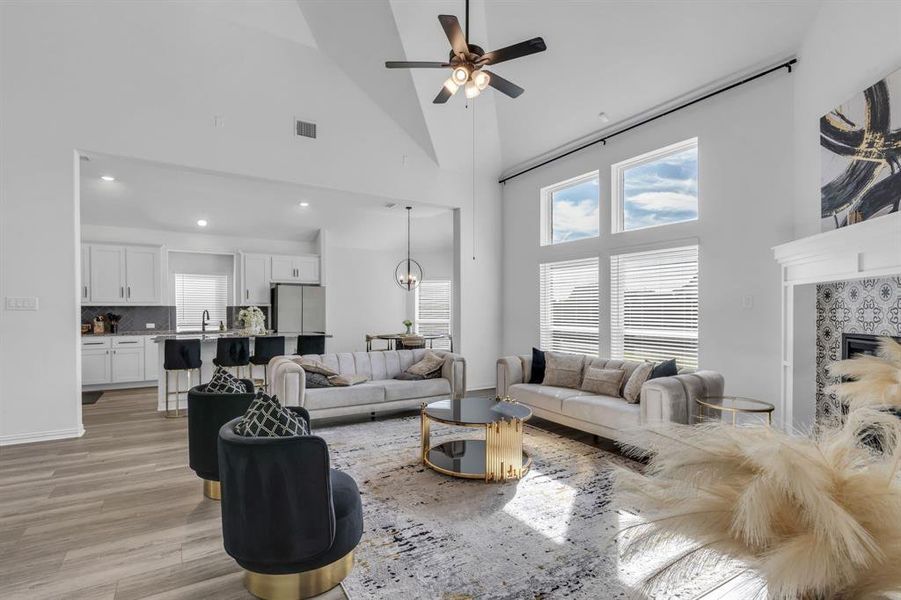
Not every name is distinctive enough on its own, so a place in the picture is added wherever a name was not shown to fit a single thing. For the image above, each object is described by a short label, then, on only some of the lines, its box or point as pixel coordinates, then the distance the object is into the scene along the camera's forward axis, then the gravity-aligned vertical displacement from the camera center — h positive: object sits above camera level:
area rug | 2.29 -1.43
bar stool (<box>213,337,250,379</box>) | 5.80 -0.67
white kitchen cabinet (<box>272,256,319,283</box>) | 8.61 +0.58
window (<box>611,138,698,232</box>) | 5.01 +1.27
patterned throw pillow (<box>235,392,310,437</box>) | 2.20 -0.60
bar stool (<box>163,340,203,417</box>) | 5.52 -0.68
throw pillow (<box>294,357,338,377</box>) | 5.34 -0.80
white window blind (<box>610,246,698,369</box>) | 4.96 -0.10
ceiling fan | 3.33 +1.84
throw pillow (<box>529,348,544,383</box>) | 5.48 -0.85
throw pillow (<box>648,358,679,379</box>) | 4.21 -0.68
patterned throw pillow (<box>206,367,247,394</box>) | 3.40 -0.64
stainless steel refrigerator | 8.26 -0.17
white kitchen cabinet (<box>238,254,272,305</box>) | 8.34 +0.39
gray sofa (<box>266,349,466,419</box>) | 4.82 -1.02
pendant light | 9.67 +0.59
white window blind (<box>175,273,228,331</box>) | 8.26 +0.03
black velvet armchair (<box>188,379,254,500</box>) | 3.22 -0.90
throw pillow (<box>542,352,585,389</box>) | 5.16 -0.84
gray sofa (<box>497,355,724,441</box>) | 3.76 -1.00
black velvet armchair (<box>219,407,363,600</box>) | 2.03 -0.92
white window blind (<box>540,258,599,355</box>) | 6.09 -0.12
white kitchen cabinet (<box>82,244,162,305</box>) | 7.06 +0.41
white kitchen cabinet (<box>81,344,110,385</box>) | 6.88 -0.96
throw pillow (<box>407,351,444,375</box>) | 5.85 -0.86
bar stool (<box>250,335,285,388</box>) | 6.15 -0.68
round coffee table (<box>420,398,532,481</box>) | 3.55 -1.18
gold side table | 3.47 -0.88
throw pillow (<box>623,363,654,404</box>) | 4.32 -0.82
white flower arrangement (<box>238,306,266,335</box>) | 6.71 -0.32
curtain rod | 4.05 +2.03
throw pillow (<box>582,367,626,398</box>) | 4.68 -0.88
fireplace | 3.18 -0.35
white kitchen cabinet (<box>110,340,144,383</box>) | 7.09 -1.00
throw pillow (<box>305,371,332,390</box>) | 5.15 -0.93
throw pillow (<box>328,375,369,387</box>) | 5.21 -0.94
